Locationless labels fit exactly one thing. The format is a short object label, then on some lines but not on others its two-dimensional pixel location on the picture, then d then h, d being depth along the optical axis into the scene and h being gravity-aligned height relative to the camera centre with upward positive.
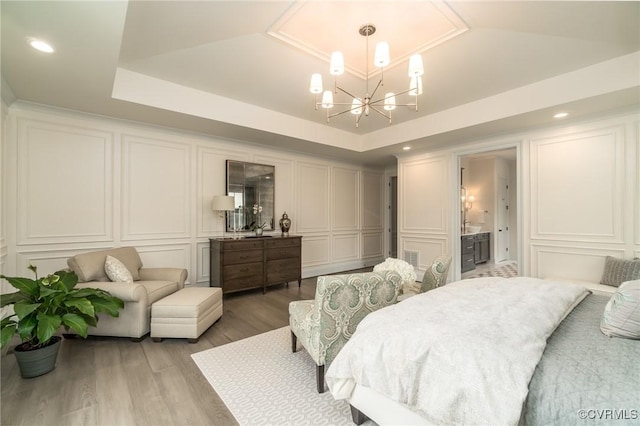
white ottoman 2.78 -1.05
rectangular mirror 4.74 +0.34
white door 7.30 -0.23
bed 1.01 -0.63
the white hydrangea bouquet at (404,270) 2.87 -0.59
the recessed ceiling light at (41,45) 2.07 +1.27
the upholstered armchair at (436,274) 2.71 -0.59
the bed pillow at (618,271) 3.08 -0.65
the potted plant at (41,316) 2.07 -0.80
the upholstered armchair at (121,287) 2.75 -0.78
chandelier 2.17 +1.18
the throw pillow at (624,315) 1.33 -0.50
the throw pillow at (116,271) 3.01 -0.63
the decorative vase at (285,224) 5.14 -0.19
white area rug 1.80 -1.30
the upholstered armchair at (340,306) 1.92 -0.66
